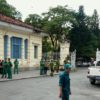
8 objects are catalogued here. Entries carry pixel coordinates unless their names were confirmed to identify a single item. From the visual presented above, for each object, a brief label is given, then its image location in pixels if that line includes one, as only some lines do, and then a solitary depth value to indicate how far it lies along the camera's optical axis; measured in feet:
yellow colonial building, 56.38
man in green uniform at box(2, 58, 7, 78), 44.71
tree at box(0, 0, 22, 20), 104.24
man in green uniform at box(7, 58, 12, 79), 44.19
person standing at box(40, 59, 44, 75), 54.09
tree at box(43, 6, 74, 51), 85.30
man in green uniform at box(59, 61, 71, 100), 17.00
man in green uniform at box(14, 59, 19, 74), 55.20
